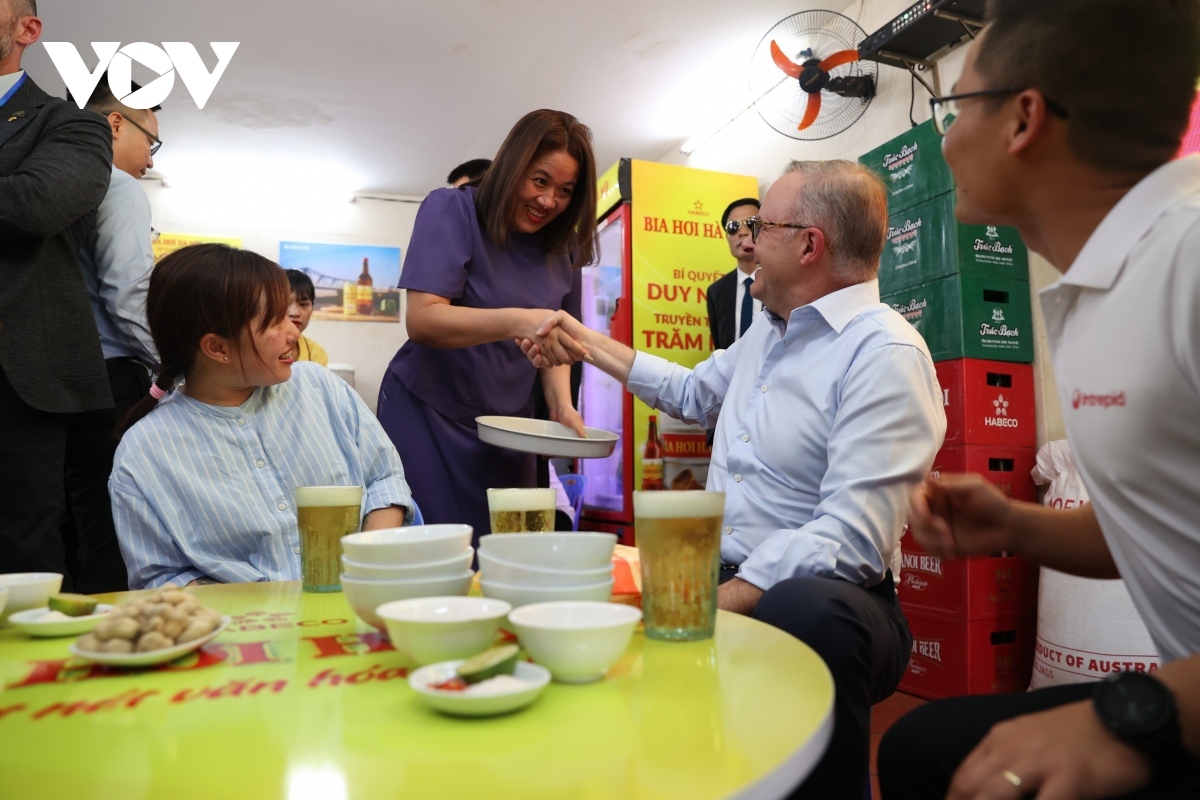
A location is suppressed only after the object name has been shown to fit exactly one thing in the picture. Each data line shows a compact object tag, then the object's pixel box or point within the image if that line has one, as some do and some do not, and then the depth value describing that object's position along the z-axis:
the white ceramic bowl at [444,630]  0.68
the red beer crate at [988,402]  3.18
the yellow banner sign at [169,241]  7.36
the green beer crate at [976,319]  3.21
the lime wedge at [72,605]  0.93
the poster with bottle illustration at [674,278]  5.11
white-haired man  1.21
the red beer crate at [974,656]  3.02
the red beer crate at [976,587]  3.04
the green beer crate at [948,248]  3.23
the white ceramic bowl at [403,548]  0.80
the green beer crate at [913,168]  3.30
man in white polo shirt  0.67
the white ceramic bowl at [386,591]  0.80
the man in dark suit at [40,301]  1.92
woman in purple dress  2.09
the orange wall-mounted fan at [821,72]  4.18
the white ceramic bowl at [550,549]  0.78
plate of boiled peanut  0.74
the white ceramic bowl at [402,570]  0.80
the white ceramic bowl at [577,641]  0.66
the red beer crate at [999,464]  3.16
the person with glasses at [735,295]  4.37
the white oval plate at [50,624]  0.88
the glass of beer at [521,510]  1.15
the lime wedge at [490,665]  0.62
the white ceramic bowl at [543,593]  0.78
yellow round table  0.49
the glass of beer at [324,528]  1.15
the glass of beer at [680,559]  0.83
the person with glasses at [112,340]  2.33
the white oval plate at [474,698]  0.58
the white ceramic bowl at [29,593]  0.97
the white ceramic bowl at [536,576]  0.78
